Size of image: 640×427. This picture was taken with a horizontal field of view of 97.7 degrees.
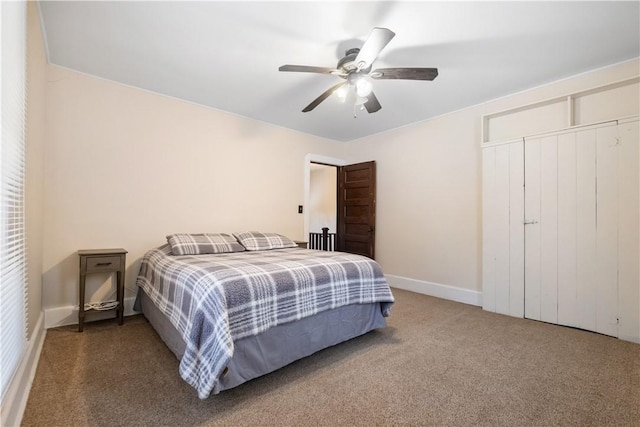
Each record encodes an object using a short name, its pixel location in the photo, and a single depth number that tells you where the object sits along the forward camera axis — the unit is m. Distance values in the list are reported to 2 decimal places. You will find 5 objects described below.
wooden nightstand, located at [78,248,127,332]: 2.52
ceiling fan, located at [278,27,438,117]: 2.03
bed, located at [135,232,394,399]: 1.60
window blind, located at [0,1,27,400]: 1.24
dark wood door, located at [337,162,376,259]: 4.61
